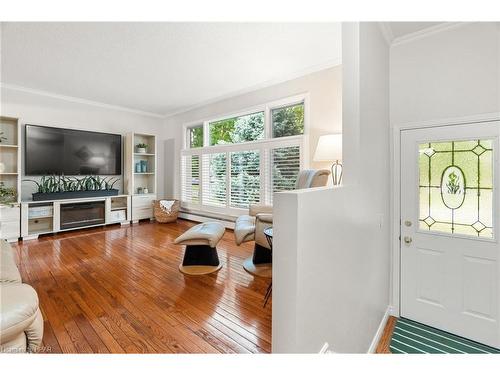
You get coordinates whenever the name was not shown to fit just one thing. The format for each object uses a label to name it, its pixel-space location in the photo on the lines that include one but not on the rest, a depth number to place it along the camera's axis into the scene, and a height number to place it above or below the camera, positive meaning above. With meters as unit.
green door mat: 1.92 -1.30
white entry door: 1.96 -0.38
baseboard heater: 4.91 -0.70
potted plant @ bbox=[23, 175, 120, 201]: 4.55 -0.03
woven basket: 5.65 -0.65
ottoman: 2.84 -0.80
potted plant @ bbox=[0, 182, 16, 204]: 3.73 -0.19
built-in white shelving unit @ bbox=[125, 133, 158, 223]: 5.66 +0.27
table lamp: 2.74 +0.42
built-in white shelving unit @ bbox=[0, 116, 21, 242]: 3.94 +0.26
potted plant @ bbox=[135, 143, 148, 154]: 5.85 +0.90
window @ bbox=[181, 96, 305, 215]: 3.99 +0.54
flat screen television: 4.55 +0.69
